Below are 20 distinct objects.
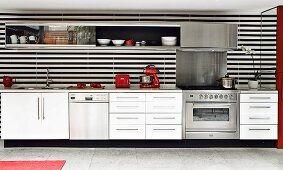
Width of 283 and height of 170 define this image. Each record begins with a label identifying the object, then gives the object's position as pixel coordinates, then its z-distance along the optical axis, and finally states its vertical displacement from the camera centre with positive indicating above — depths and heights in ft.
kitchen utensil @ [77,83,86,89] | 16.22 -0.50
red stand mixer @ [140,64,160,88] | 16.23 -0.13
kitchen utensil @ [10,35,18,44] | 15.89 +2.05
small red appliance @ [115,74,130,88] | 16.26 -0.21
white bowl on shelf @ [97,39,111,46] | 16.09 +1.89
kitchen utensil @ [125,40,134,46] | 16.23 +1.84
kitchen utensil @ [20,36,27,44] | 15.94 +2.03
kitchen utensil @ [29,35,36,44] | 15.91 +2.03
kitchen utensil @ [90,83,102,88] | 16.43 -0.50
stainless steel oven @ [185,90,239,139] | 15.46 -2.07
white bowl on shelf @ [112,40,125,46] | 16.14 +1.89
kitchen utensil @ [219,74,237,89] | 15.84 -0.33
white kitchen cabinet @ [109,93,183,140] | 15.40 -2.00
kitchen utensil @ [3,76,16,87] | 16.33 -0.26
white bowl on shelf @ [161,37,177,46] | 16.21 +1.95
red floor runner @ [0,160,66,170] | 12.60 -3.94
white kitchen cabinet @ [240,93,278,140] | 15.46 -2.01
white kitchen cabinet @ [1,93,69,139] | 15.26 -1.92
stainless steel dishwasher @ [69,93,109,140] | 15.33 -2.04
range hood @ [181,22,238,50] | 15.97 +2.25
